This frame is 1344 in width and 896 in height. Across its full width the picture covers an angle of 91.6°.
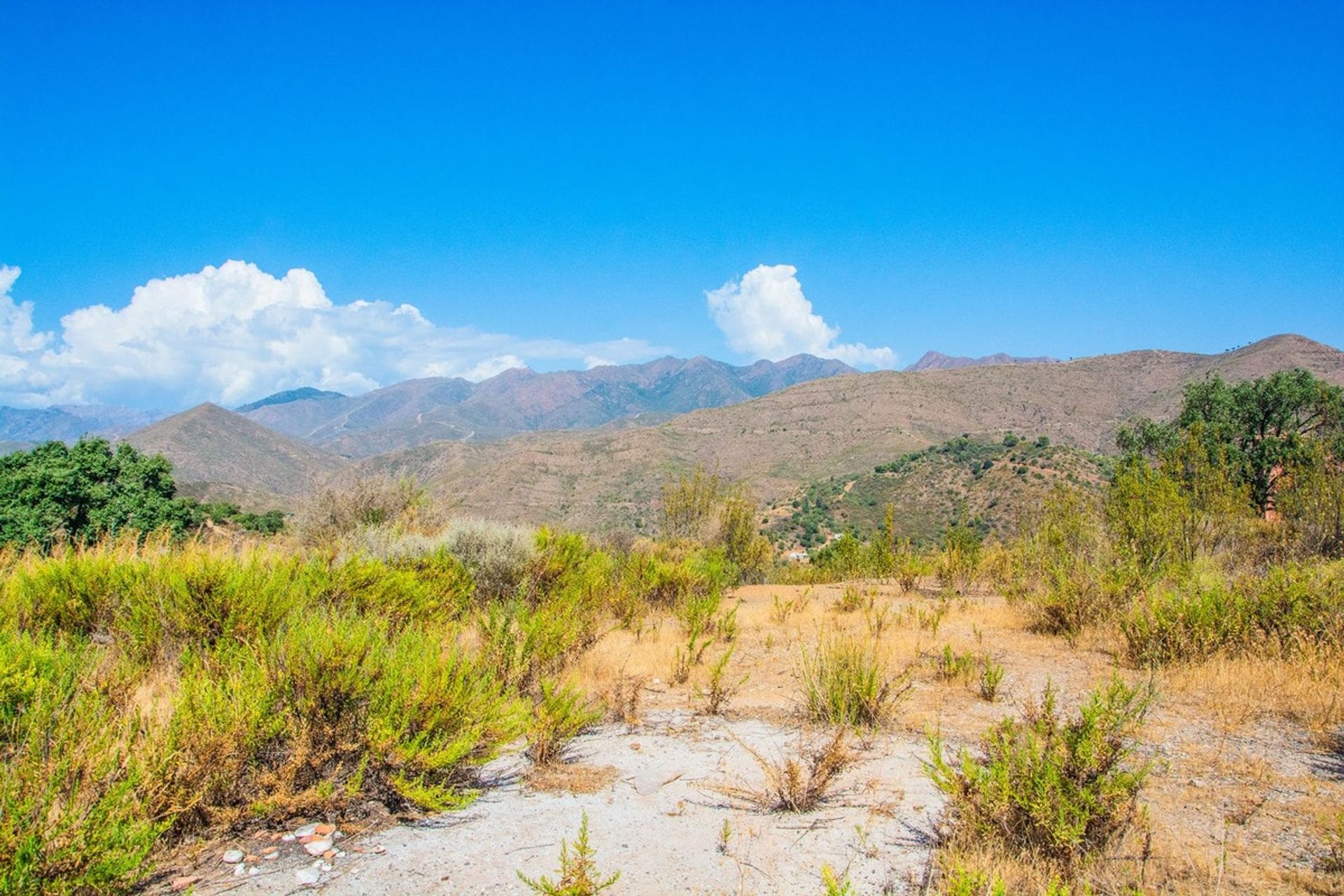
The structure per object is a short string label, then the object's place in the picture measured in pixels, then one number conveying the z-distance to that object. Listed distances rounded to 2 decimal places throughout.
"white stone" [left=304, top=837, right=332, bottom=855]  3.53
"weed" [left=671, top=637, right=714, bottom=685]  7.29
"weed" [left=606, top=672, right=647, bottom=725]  6.00
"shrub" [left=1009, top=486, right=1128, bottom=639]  9.13
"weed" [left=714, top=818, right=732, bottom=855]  3.60
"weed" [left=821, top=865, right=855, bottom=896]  2.22
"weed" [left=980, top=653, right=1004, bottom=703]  6.34
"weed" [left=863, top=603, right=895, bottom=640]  9.24
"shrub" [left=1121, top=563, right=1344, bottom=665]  6.96
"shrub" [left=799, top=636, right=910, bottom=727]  5.78
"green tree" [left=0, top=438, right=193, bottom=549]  17.84
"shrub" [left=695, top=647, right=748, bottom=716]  6.22
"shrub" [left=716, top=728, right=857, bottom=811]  4.23
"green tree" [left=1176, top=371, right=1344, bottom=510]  25.61
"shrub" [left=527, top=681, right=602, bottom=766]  4.88
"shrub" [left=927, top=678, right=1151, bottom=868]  3.45
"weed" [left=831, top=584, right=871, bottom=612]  12.04
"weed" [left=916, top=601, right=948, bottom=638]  9.24
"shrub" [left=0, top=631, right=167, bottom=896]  2.67
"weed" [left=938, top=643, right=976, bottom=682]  6.98
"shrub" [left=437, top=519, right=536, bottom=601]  10.10
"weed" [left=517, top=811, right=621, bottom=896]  2.77
